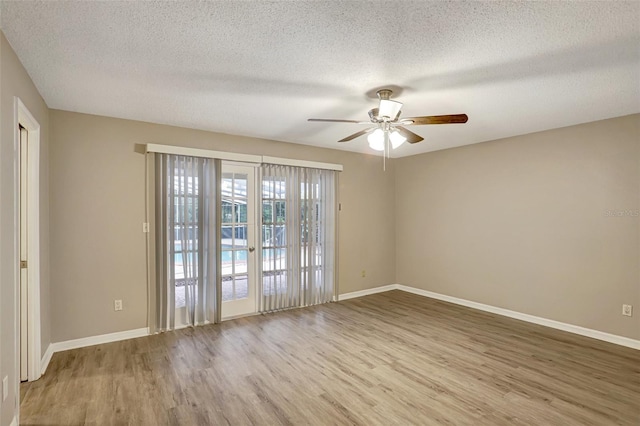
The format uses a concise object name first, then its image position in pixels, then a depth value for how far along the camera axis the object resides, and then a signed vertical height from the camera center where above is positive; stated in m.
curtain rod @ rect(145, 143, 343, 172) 3.79 +0.75
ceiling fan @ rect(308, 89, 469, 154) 2.61 +0.78
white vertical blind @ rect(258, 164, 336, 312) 4.68 -0.37
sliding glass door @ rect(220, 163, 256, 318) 4.37 -0.38
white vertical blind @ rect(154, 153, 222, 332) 3.83 -0.35
